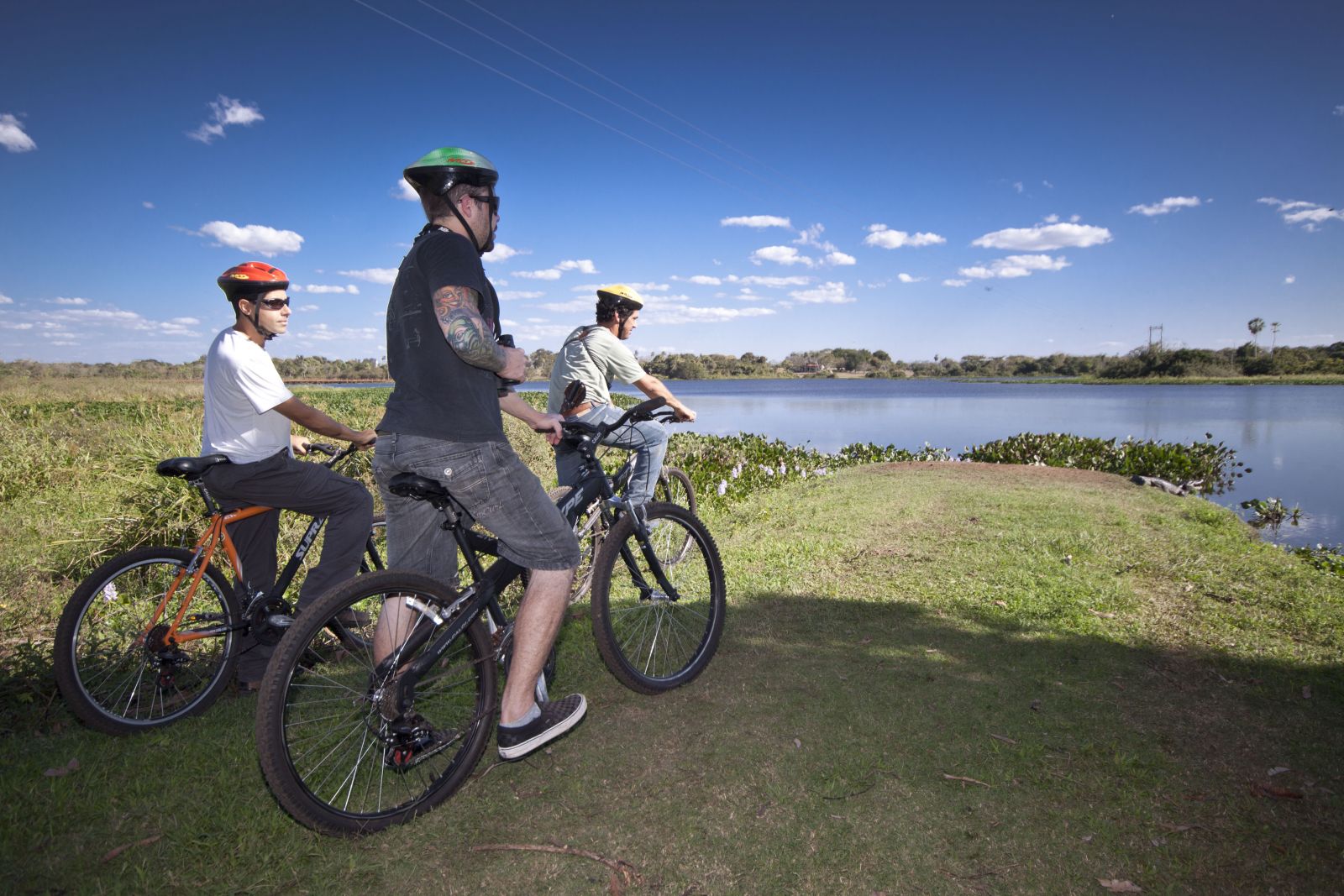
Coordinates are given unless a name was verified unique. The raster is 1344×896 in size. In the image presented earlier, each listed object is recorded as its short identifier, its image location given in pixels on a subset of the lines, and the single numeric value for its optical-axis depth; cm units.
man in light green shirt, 522
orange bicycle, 326
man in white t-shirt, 352
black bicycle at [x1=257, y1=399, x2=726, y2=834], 241
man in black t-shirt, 260
